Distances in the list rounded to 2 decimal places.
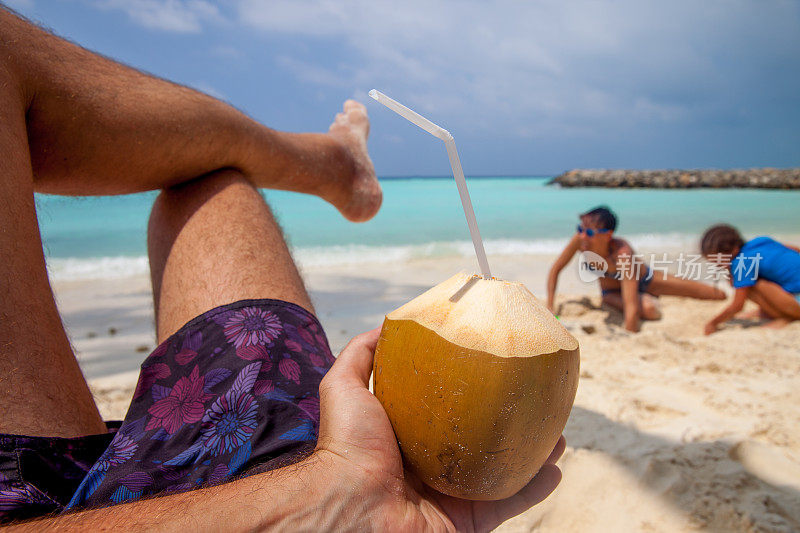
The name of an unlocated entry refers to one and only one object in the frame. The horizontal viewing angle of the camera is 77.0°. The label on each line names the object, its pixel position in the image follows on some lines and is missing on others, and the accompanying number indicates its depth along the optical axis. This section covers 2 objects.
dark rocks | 30.23
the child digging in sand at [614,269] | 4.48
